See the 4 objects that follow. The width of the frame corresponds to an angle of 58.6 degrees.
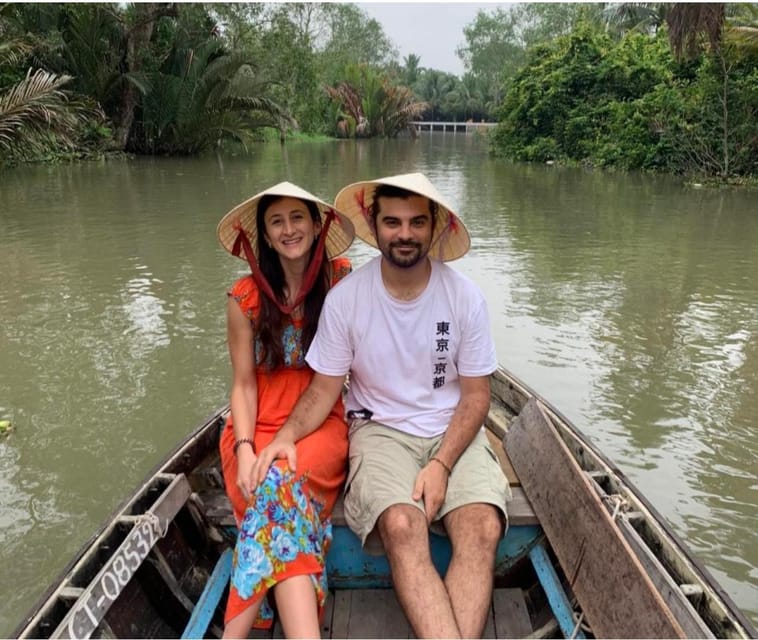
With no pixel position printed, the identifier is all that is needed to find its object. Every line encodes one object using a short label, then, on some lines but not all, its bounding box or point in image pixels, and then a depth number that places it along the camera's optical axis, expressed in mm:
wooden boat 1748
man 2057
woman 1920
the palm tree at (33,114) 10195
